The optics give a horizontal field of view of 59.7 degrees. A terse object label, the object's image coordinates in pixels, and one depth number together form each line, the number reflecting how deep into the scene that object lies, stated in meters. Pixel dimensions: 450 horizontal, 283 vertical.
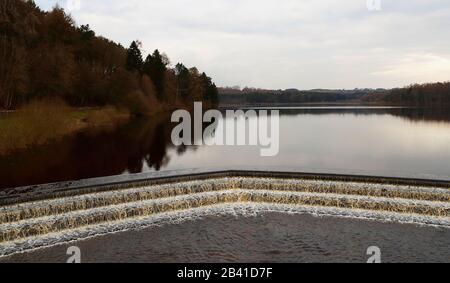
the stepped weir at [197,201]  14.45
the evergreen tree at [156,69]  83.50
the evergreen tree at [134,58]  79.94
